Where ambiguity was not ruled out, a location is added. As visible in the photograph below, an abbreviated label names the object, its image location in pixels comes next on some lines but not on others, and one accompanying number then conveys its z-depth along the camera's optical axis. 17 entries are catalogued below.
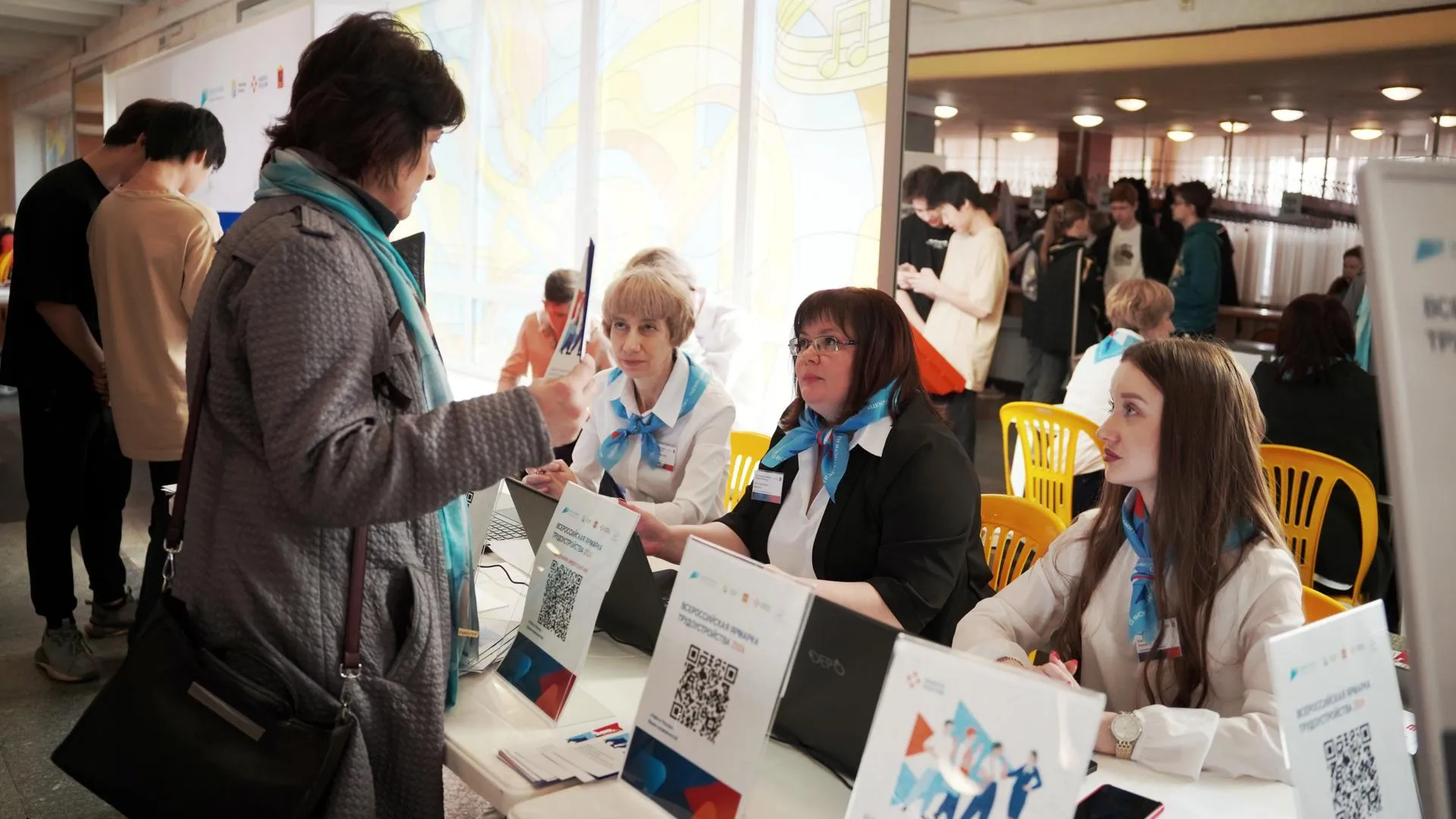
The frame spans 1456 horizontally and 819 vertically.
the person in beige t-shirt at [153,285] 3.59
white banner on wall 7.62
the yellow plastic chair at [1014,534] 2.50
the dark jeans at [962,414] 4.82
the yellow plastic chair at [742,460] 3.37
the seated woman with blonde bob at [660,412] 2.94
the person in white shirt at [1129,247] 4.22
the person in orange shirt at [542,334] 4.71
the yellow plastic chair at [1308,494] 3.24
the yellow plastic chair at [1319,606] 1.88
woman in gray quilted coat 1.30
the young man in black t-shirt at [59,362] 3.68
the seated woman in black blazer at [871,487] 2.05
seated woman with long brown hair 1.73
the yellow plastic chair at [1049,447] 3.99
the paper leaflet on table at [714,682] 1.21
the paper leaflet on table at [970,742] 0.95
